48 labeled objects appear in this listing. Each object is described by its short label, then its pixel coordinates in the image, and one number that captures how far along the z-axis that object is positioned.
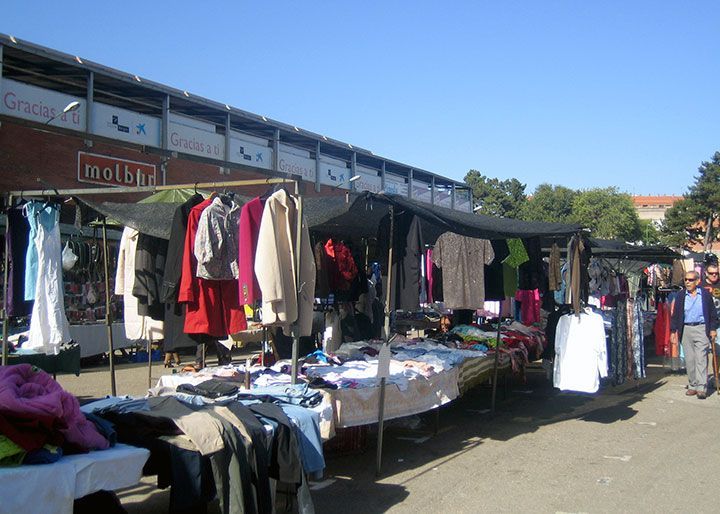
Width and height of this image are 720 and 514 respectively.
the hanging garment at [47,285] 6.19
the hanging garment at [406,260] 7.24
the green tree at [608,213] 53.44
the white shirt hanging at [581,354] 8.57
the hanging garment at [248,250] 5.30
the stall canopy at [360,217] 6.36
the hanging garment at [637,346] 11.23
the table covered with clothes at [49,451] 3.03
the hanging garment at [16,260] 6.21
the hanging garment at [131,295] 6.96
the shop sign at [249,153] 27.70
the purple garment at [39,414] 3.11
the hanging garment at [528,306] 12.27
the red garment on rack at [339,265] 9.15
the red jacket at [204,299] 5.59
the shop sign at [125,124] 21.80
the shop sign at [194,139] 24.72
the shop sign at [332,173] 33.31
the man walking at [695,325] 10.29
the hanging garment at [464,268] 8.39
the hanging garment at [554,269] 9.85
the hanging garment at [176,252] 5.68
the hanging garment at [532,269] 10.14
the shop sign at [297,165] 30.31
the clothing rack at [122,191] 5.38
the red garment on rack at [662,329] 13.46
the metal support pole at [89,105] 21.20
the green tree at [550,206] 58.91
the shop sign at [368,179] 35.62
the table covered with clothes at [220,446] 3.77
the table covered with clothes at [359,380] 5.65
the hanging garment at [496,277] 9.57
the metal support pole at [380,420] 6.06
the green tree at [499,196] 59.12
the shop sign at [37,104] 18.77
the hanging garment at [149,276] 6.42
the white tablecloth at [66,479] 2.98
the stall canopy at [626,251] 11.77
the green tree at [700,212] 55.12
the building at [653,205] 92.25
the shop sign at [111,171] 21.70
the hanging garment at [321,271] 8.87
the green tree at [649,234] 55.84
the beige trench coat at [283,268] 5.18
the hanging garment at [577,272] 8.88
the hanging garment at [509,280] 9.79
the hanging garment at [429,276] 10.02
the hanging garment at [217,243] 5.43
